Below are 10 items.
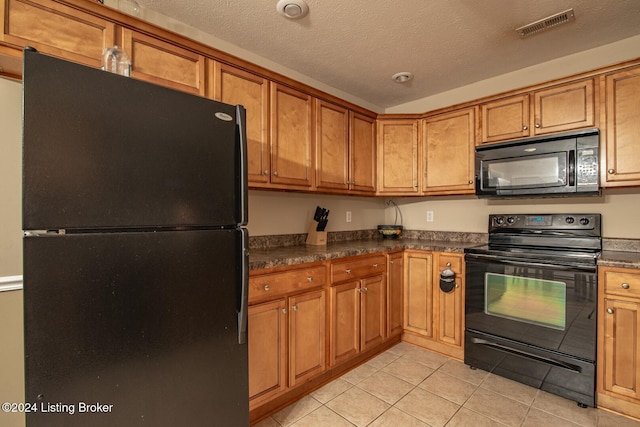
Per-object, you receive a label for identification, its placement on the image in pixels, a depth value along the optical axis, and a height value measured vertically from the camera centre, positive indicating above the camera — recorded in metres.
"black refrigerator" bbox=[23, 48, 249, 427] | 0.88 -0.14
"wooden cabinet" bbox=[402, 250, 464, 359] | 2.44 -0.81
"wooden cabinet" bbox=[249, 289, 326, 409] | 1.70 -0.82
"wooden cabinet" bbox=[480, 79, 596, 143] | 2.10 +0.75
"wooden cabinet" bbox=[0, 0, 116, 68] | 1.21 +0.79
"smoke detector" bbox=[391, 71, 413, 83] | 2.66 +1.22
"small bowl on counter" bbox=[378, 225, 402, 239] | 3.18 -0.21
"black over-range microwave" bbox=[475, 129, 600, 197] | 2.06 +0.34
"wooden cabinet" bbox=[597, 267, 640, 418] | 1.74 -0.77
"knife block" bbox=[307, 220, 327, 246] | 2.56 -0.21
